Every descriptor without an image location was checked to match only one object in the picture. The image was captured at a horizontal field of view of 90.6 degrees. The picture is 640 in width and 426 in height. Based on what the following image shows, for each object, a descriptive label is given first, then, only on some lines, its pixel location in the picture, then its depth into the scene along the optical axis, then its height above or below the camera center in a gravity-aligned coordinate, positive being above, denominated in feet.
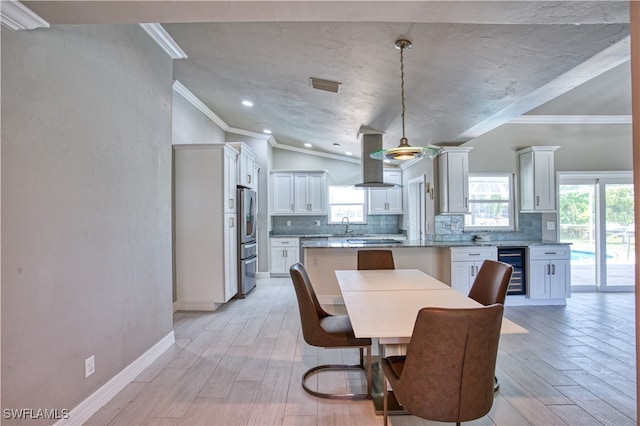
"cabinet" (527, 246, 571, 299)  14.69 -2.72
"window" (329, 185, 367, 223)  23.62 +0.76
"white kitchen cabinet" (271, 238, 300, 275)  21.66 -2.48
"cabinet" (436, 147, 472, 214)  15.44 +1.72
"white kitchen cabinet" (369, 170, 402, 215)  22.77 +1.12
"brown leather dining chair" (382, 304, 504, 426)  4.32 -2.12
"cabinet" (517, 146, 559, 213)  15.79 +1.77
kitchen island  14.78 -2.20
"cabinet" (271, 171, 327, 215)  22.62 +1.71
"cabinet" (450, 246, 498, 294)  14.38 -2.17
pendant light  7.52 +1.68
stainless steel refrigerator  16.19 -1.22
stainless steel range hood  14.85 +2.59
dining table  5.39 -1.88
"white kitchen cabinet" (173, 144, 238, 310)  14.17 -0.34
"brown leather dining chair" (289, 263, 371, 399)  7.07 -2.71
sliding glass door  16.99 -0.69
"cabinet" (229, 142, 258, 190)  16.56 +2.83
